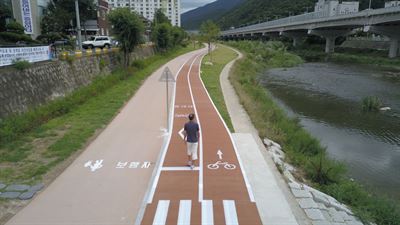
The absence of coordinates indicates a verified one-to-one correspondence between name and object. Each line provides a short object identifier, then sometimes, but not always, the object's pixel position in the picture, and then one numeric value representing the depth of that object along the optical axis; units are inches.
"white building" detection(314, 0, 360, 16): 3698.8
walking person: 378.6
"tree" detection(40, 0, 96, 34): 2016.5
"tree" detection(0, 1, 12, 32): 1620.3
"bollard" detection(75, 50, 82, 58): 893.3
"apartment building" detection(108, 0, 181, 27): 6619.1
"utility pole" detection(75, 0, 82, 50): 971.7
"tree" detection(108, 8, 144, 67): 1124.5
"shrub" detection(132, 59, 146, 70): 1342.8
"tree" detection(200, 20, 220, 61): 2070.6
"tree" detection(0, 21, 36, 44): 1205.1
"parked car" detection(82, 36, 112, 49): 1551.4
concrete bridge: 1847.9
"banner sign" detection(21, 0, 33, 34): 1670.8
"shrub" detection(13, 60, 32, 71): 611.5
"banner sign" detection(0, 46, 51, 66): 586.6
